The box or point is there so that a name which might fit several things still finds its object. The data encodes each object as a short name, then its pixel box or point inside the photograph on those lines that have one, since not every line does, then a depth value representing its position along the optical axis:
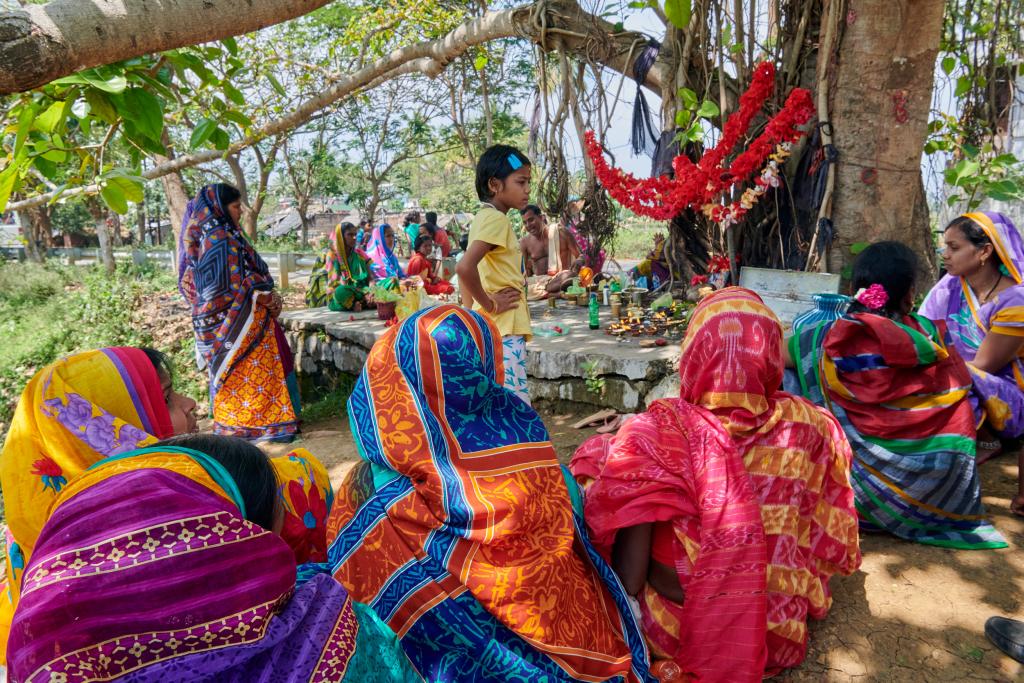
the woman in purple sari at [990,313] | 3.07
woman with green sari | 7.88
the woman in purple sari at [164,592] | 1.02
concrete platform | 4.48
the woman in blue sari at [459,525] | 1.56
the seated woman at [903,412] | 2.71
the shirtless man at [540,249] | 9.12
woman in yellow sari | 1.80
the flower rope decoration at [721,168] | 4.93
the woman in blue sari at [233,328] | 4.72
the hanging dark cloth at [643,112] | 5.78
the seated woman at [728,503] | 1.90
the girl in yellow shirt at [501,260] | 3.14
